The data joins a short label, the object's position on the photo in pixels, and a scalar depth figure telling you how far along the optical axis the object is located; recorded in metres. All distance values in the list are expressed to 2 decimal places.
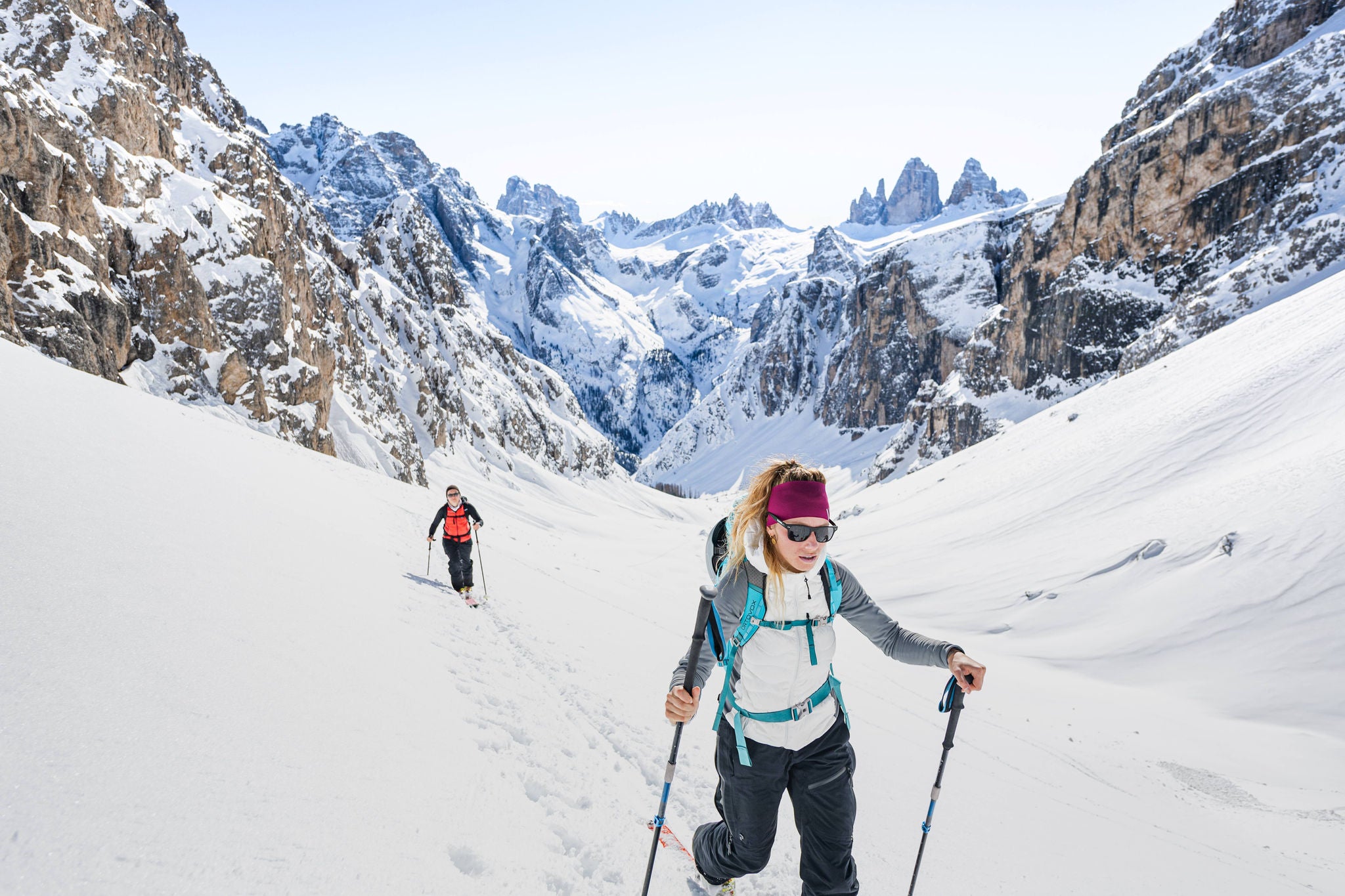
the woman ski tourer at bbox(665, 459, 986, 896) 3.76
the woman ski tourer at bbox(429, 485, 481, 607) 11.54
